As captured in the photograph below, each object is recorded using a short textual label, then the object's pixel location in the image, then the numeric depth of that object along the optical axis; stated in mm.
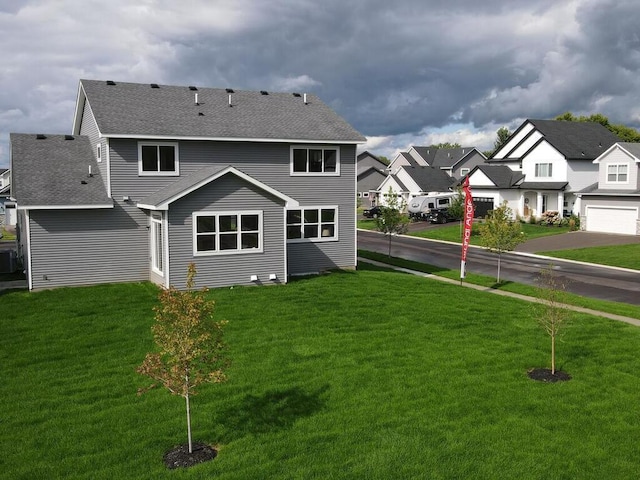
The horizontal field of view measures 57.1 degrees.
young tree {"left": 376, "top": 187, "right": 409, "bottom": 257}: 34469
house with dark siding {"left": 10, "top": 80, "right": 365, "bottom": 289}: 22359
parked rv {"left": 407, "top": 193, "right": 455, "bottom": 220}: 60844
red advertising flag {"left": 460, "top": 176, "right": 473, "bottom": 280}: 26000
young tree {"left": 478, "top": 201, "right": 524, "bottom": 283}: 27125
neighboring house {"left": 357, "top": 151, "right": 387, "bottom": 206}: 89562
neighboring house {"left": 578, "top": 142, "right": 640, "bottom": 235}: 44656
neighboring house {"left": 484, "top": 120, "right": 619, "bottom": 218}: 54094
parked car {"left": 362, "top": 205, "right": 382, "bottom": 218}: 67250
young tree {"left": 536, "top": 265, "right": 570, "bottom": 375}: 14297
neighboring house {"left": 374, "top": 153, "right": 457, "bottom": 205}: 70250
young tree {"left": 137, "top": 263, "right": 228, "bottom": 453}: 9758
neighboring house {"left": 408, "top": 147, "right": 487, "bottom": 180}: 87875
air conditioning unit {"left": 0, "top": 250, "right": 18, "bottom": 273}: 27422
